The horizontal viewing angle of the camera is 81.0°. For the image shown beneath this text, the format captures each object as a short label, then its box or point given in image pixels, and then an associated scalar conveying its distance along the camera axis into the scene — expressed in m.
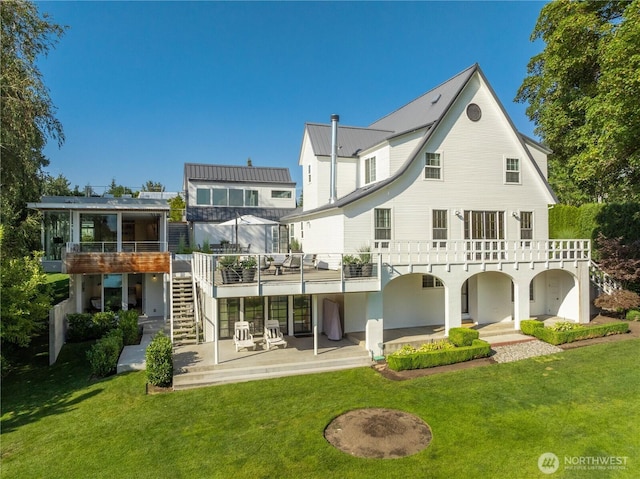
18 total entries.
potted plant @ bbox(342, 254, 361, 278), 14.20
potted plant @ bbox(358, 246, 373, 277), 14.38
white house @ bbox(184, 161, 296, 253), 26.80
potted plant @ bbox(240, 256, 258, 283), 12.86
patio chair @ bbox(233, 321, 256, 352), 14.23
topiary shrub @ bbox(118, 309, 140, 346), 16.61
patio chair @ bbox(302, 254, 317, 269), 18.99
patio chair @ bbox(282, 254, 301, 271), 16.41
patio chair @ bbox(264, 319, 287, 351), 14.66
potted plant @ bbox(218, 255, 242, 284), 12.66
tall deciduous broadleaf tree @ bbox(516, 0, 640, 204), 13.77
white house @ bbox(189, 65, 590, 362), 16.33
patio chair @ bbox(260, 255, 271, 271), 16.25
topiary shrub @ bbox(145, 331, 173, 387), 11.99
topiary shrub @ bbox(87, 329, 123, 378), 13.20
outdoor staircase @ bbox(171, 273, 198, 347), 16.09
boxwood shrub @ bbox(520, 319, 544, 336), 15.92
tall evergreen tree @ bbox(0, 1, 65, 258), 14.19
